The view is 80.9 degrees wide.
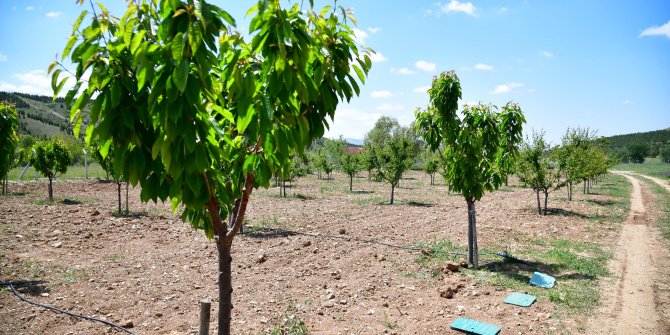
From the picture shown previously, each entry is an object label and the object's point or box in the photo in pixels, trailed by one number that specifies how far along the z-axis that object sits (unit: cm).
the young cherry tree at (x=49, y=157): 1915
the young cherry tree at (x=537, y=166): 1695
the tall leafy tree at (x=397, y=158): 2153
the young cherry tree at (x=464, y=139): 818
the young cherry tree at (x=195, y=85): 213
